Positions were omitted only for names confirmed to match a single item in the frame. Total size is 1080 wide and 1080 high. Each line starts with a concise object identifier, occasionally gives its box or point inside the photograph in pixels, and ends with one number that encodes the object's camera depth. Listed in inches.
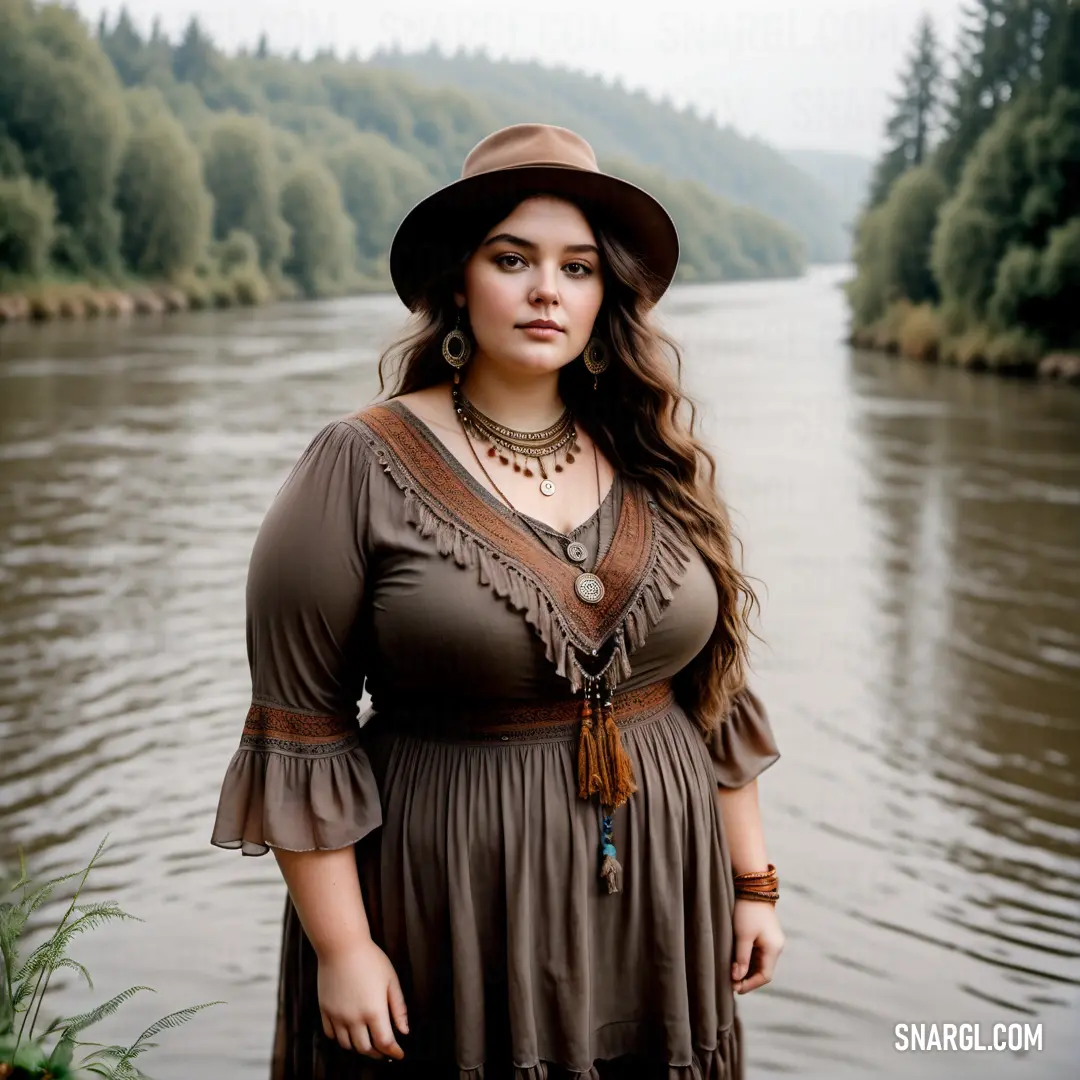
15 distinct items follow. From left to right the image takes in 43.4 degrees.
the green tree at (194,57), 4411.9
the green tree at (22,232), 1573.6
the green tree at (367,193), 3695.9
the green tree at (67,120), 1795.0
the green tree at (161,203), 1947.6
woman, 75.0
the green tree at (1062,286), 1048.2
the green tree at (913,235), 1401.3
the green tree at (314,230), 2620.6
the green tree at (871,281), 1422.2
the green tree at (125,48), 4074.8
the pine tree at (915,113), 1775.3
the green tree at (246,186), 2477.9
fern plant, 68.6
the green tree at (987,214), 1139.3
